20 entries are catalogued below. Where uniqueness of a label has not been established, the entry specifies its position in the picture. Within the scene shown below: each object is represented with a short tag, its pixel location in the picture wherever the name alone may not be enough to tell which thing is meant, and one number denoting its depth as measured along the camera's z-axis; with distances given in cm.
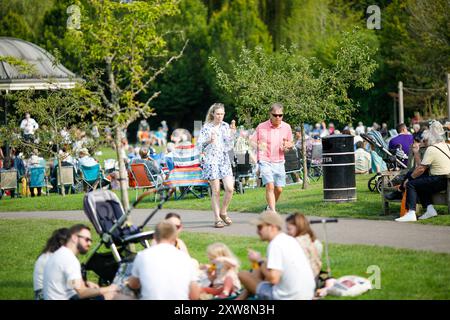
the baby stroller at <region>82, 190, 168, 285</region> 1108
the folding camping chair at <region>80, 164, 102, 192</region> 2564
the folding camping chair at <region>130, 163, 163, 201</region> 2272
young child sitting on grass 1021
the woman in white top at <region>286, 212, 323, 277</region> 1012
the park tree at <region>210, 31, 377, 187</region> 2317
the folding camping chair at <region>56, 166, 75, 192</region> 2703
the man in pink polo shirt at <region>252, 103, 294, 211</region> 1599
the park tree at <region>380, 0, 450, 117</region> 4550
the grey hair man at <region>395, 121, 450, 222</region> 1566
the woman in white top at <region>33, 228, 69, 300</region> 1019
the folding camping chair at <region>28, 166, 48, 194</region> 2739
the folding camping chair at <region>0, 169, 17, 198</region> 2714
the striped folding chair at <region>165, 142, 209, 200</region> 2198
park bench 1580
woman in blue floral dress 1628
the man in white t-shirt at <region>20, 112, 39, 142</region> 3108
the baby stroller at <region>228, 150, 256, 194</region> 2347
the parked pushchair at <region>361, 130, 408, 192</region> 2184
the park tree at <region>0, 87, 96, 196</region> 2712
